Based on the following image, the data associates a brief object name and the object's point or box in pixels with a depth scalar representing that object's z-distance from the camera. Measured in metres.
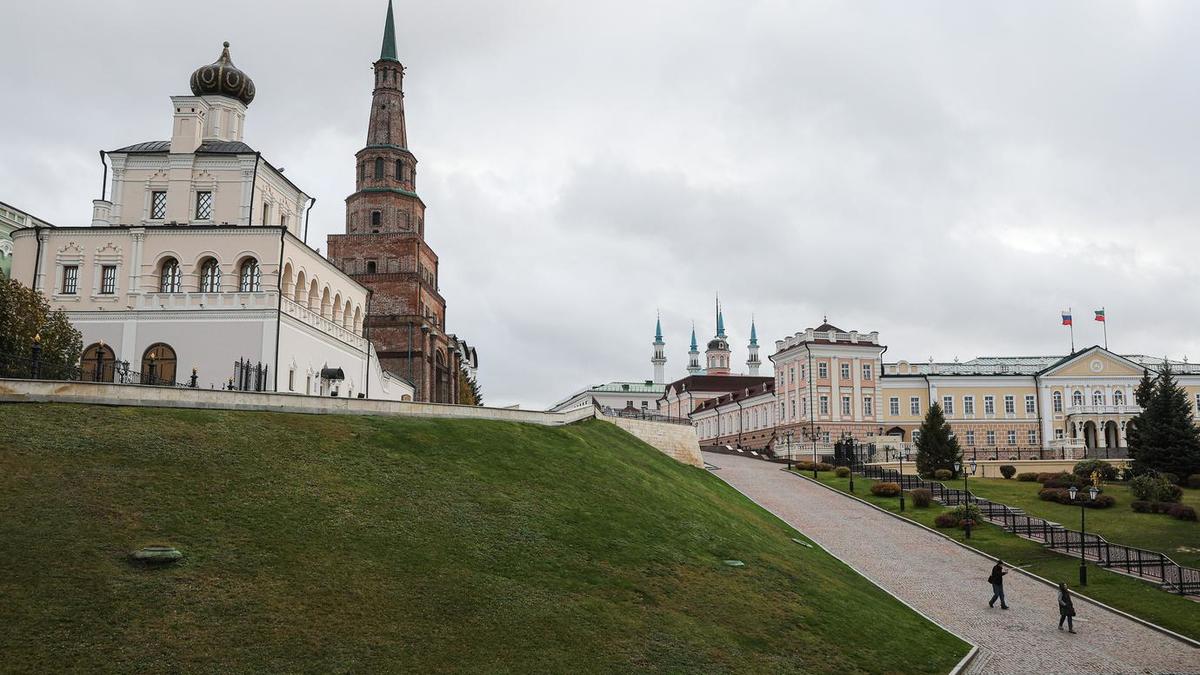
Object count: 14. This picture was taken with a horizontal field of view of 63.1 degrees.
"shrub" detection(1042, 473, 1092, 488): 52.36
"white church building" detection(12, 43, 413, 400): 42.34
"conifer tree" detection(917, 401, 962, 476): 62.00
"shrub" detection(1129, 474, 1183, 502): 48.09
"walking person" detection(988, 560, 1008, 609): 30.14
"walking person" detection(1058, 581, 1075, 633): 27.70
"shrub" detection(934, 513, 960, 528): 43.69
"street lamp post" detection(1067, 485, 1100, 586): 33.50
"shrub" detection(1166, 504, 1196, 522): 44.88
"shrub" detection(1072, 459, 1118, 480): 58.37
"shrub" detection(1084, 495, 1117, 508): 48.84
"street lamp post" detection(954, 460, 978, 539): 41.82
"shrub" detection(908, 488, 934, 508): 49.06
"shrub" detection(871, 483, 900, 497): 51.88
